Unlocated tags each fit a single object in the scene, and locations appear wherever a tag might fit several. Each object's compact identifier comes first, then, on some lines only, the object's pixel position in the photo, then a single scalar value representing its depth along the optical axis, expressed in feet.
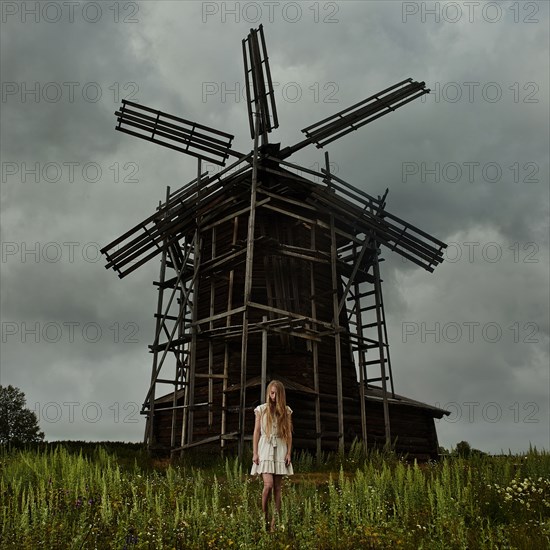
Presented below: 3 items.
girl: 26.91
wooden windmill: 64.13
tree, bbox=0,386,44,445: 108.27
